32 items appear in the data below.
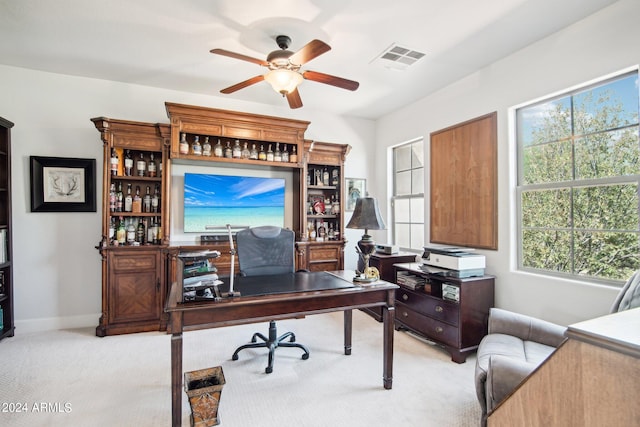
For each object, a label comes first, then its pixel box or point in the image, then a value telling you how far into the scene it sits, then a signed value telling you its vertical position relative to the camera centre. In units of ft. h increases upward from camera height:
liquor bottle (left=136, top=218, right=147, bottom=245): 11.81 -0.69
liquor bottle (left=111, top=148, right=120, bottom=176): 11.26 +1.89
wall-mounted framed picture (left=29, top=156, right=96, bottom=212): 11.04 +1.10
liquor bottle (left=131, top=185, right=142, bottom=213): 11.76 +0.40
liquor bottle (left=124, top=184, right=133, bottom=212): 11.73 +0.44
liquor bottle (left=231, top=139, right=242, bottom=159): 12.59 +2.51
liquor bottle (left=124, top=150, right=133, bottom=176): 11.70 +1.86
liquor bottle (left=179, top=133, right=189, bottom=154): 11.64 +2.55
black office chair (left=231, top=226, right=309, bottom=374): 9.10 -1.24
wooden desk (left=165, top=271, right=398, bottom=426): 5.77 -1.85
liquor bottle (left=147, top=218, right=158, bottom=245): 11.85 -0.73
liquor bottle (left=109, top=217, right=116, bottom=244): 11.19 -0.52
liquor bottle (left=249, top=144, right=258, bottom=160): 12.94 +2.53
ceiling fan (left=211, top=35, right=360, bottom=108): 7.21 +3.64
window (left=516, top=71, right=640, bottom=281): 7.54 +0.85
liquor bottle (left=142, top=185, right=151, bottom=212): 12.03 +0.45
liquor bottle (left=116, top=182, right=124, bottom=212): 11.57 +0.51
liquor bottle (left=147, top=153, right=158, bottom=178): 12.01 +1.80
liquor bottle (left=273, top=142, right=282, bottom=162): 13.17 +2.48
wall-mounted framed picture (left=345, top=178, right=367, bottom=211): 15.89 +1.24
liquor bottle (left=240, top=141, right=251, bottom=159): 12.80 +2.51
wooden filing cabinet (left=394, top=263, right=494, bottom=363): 9.12 -2.98
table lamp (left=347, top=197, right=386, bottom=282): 7.79 -0.21
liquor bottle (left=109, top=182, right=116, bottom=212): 11.24 +0.61
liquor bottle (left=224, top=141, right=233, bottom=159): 12.55 +2.46
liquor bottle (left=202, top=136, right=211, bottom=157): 12.14 +2.55
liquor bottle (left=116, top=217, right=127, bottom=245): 11.39 -0.71
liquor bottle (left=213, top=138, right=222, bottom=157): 12.29 +2.50
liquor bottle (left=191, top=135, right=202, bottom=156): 11.89 +2.50
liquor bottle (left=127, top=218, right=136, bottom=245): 11.57 -0.71
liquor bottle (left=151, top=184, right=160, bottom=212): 12.06 +0.45
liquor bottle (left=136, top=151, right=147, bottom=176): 11.85 +1.81
